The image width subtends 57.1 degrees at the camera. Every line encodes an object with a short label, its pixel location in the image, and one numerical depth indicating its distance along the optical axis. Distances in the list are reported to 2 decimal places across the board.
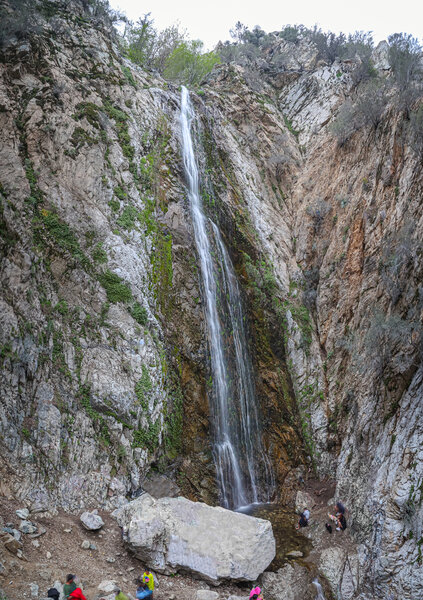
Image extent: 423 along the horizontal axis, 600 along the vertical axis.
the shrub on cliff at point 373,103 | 16.92
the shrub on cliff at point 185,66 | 33.62
